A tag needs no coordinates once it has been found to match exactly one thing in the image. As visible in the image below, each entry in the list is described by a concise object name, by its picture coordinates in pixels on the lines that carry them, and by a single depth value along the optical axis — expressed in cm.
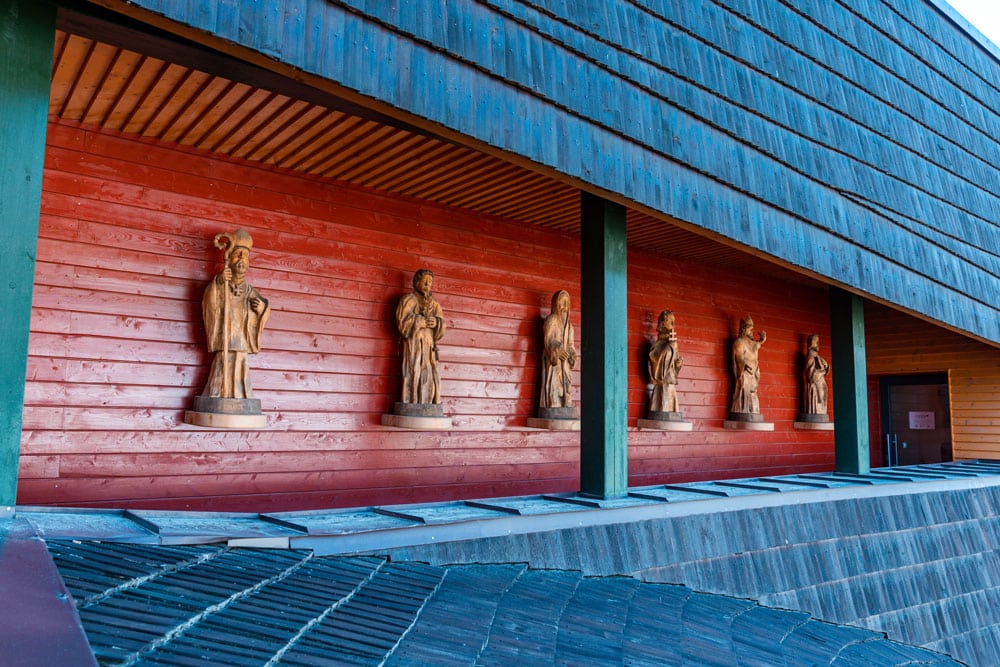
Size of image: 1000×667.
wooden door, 1436
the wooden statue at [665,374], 704
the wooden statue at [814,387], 891
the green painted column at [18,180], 272
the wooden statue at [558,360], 616
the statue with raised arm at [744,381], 792
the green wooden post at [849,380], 707
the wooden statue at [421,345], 531
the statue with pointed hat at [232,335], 439
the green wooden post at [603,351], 480
